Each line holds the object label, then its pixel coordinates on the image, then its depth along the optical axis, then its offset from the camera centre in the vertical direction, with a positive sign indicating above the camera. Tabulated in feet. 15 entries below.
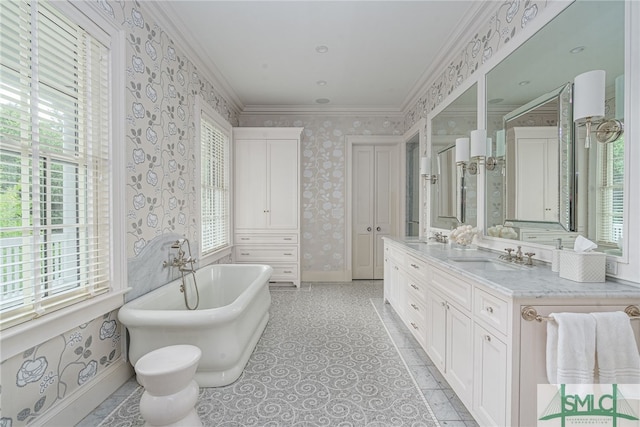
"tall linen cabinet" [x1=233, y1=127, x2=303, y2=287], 14.37 +0.33
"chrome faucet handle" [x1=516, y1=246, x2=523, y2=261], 5.85 -0.91
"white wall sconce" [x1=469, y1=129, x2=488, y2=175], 7.53 +1.74
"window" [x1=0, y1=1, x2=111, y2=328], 4.32 +0.84
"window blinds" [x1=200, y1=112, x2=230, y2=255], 11.37 +1.05
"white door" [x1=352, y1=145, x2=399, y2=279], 16.17 +0.38
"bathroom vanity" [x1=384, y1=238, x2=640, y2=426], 3.97 -1.81
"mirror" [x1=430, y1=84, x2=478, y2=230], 8.55 +1.39
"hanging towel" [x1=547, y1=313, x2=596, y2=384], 3.67 -1.76
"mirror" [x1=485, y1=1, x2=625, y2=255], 4.56 +1.39
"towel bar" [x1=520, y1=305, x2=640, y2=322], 3.89 -1.39
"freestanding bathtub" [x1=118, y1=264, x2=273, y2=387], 5.94 -2.60
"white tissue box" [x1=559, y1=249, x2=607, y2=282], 4.31 -0.83
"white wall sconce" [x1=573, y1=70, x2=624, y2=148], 4.33 +1.60
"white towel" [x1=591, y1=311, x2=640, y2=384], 3.70 -1.81
